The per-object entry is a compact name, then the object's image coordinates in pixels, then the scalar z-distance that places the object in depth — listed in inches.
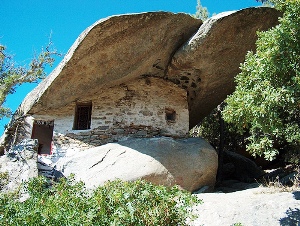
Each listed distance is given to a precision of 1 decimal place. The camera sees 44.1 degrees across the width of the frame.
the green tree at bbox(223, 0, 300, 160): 250.2
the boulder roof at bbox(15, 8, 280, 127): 359.9
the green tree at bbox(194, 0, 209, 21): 708.0
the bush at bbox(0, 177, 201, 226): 183.5
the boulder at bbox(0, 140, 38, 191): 304.8
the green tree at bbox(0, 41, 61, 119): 484.1
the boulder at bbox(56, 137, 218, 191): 345.8
